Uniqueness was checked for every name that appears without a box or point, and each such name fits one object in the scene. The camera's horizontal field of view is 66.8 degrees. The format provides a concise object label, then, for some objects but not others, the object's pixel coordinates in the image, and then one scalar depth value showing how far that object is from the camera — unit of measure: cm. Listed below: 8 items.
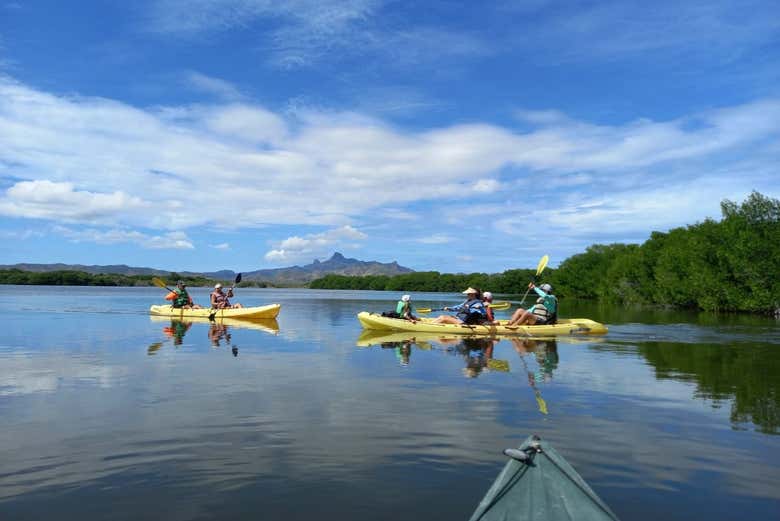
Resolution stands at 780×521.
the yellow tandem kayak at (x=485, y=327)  2412
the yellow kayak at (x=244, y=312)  3322
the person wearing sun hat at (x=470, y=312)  2458
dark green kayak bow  424
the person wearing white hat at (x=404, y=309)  2667
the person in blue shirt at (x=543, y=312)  2483
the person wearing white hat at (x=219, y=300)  3413
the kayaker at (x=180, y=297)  3469
